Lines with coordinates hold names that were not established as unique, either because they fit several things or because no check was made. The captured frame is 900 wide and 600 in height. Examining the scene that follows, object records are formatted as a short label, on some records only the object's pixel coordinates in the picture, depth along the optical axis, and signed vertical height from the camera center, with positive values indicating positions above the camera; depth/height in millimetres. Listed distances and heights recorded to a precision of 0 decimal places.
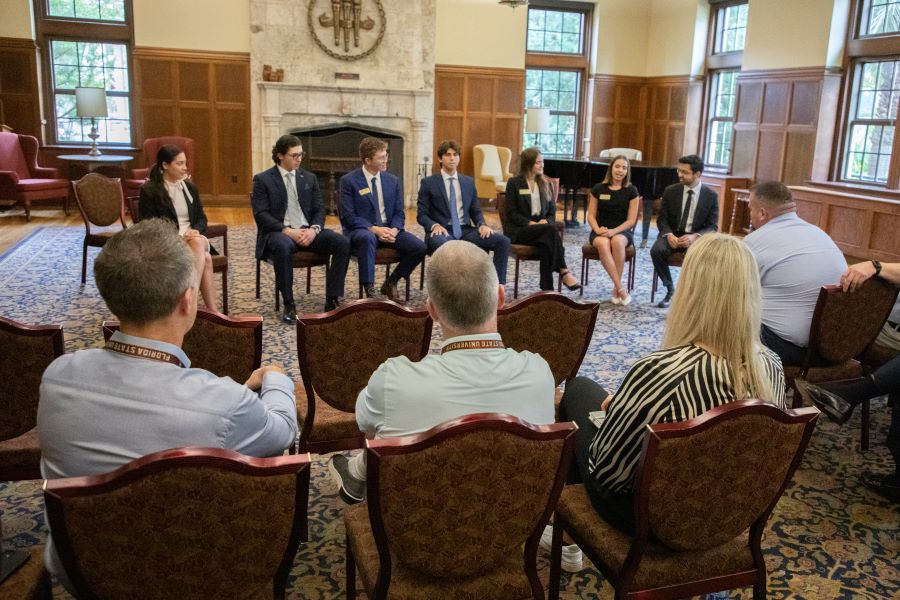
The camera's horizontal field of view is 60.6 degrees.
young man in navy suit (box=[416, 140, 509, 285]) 6246 -596
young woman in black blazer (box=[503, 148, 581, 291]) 6359 -639
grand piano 9281 -407
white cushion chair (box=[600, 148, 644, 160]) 11933 -152
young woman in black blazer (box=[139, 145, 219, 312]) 5512 -493
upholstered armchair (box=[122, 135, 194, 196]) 10531 -322
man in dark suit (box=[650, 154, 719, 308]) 6305 -553
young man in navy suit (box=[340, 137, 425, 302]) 5961 -627
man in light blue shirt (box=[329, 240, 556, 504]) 1787 -545
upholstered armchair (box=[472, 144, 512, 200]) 11766 -446
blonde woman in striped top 1947 -566
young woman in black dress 6551 -535
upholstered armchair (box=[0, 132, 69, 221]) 9712 -695
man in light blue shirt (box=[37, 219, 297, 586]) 1560 -530
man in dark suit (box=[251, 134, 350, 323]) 5629 -701
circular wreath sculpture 11000 +1403
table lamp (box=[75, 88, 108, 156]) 10023 +270
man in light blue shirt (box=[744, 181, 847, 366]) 3670 -592
